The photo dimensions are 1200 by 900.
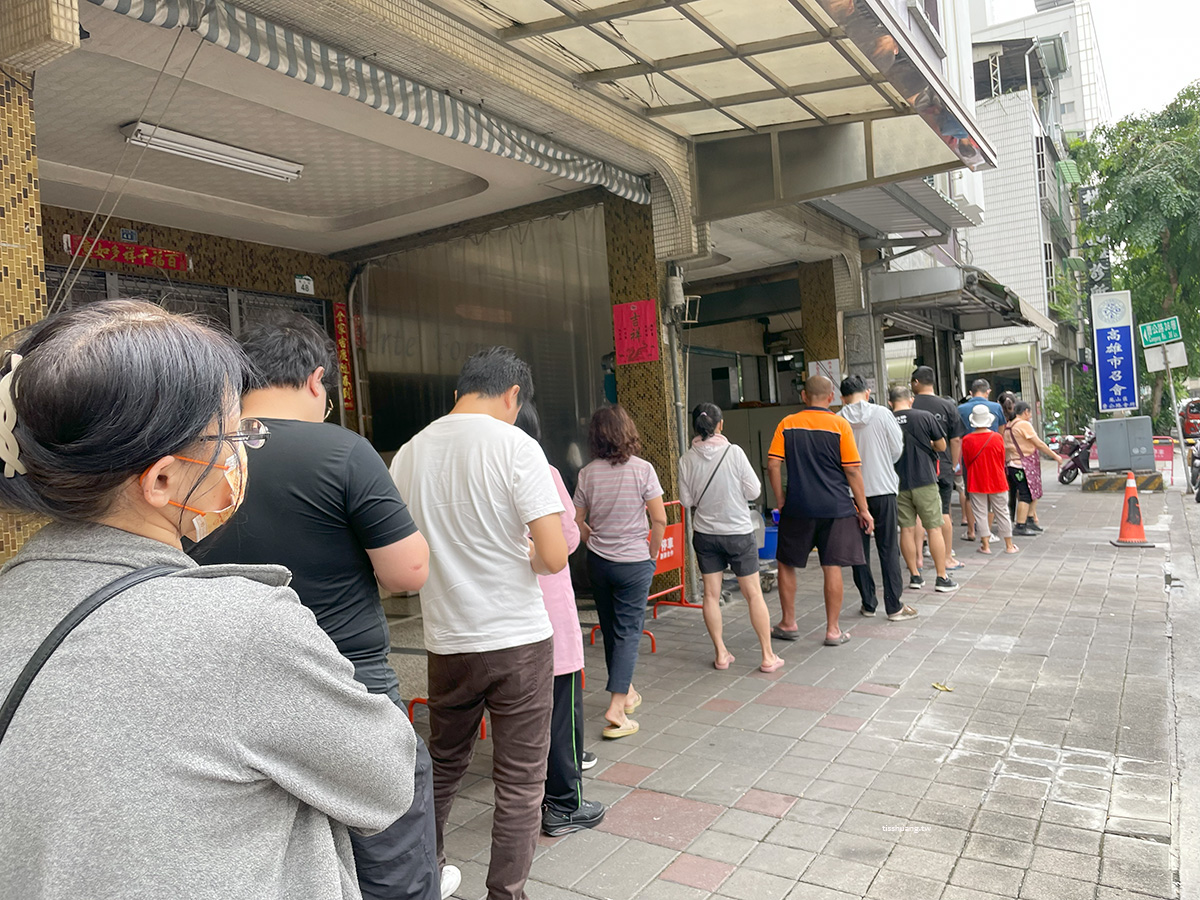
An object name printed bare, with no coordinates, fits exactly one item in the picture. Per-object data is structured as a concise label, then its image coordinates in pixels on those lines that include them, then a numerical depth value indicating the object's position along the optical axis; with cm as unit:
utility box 1310
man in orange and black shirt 544
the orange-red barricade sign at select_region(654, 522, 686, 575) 634
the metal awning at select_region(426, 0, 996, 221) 434
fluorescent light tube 494
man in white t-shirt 257
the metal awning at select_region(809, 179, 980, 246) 805
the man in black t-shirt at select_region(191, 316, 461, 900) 189
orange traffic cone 874
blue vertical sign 1363
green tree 1762
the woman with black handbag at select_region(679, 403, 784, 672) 507
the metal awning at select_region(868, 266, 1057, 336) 984
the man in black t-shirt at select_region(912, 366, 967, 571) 745
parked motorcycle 1508
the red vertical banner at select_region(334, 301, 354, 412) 844
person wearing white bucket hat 856
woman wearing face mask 85
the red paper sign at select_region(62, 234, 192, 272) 640
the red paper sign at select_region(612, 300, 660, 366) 675
